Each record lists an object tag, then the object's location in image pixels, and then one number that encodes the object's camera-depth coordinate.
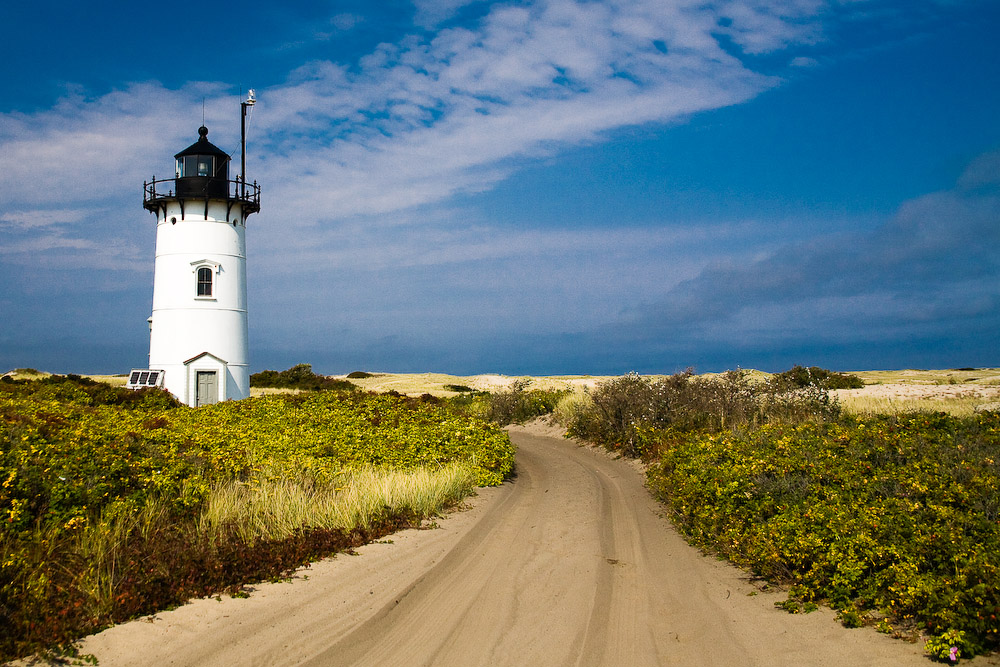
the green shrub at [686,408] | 15.52
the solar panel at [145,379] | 26.91
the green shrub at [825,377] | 32.51
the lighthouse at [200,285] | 27.33
